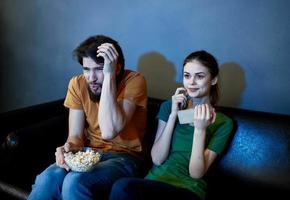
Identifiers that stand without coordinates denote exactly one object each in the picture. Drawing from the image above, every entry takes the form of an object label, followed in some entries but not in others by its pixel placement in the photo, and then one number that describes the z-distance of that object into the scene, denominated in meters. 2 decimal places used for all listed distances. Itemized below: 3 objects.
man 1.36
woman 1.35
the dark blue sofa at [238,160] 1.50
